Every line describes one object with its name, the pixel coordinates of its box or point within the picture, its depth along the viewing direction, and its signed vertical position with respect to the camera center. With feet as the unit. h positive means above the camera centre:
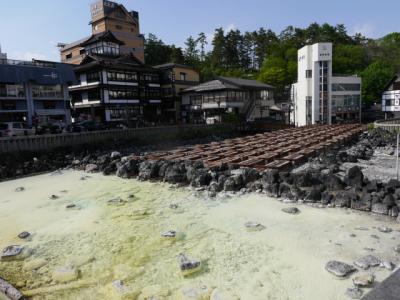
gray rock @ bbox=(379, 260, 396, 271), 23.72 -11.53
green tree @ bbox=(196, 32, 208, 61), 248.52 +61.74
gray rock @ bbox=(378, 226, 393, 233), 30.48 -11.26
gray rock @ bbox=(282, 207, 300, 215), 36.58 -10.97
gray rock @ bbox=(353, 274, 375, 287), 21.93 -11.68
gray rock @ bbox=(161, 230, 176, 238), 31.91 -11.61
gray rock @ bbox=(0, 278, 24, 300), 22.11 -11.90
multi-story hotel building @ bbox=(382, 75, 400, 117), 159.74 +8.30
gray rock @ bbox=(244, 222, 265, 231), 32.92 -11.48
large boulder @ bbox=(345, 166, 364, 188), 41.67 -8.50
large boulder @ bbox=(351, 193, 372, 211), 36.05 -10.18
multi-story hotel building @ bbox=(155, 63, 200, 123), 154.20 +16.02
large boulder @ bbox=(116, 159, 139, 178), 60.82 -9.40
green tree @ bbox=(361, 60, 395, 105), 177.55 +19.93
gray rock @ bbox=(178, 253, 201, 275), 25.16 -11.84
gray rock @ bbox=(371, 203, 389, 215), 34.63 -10.47
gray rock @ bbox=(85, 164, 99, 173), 67.97 -9.88
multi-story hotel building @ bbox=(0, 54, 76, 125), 104.27 +11.98
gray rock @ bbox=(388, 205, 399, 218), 33.74 -10.57
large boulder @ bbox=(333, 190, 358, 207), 37.29 -9.95
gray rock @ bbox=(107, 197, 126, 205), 44.10 -11.26
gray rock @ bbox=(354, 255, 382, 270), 24.35 -11.54
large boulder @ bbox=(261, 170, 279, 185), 45.49 -8.79
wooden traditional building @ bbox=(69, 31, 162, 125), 126.62 +15.18
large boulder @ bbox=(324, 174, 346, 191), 41.42 -9.08
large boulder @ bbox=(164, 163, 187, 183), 53.16 -9.21
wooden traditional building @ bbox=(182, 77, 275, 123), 139.64 +8.78
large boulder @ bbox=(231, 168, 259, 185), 47.98 -8.79
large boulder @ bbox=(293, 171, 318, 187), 44.19 -8.98
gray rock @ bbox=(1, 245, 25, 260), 28.87 -11.88
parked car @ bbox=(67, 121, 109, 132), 101.60 -1.26
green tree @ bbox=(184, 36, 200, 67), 236.75 +53.75
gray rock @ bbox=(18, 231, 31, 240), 33.30 -11.77
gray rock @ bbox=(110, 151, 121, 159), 74.74 -7.93
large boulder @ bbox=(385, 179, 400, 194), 37.93 -8.84
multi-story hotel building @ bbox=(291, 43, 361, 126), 142.92 +13.89
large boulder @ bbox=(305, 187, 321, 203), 39.70 -10.03
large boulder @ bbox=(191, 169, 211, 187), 49.76 -9.52
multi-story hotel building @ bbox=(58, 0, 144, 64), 174.84 +55.59
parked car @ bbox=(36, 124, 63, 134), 90.81 -1.50
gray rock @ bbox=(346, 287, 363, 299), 20.74 -11.87
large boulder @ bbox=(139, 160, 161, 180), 57.06 -9.11
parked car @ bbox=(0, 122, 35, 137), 83.30 -1.30
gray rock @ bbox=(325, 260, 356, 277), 23.38 -11.58
